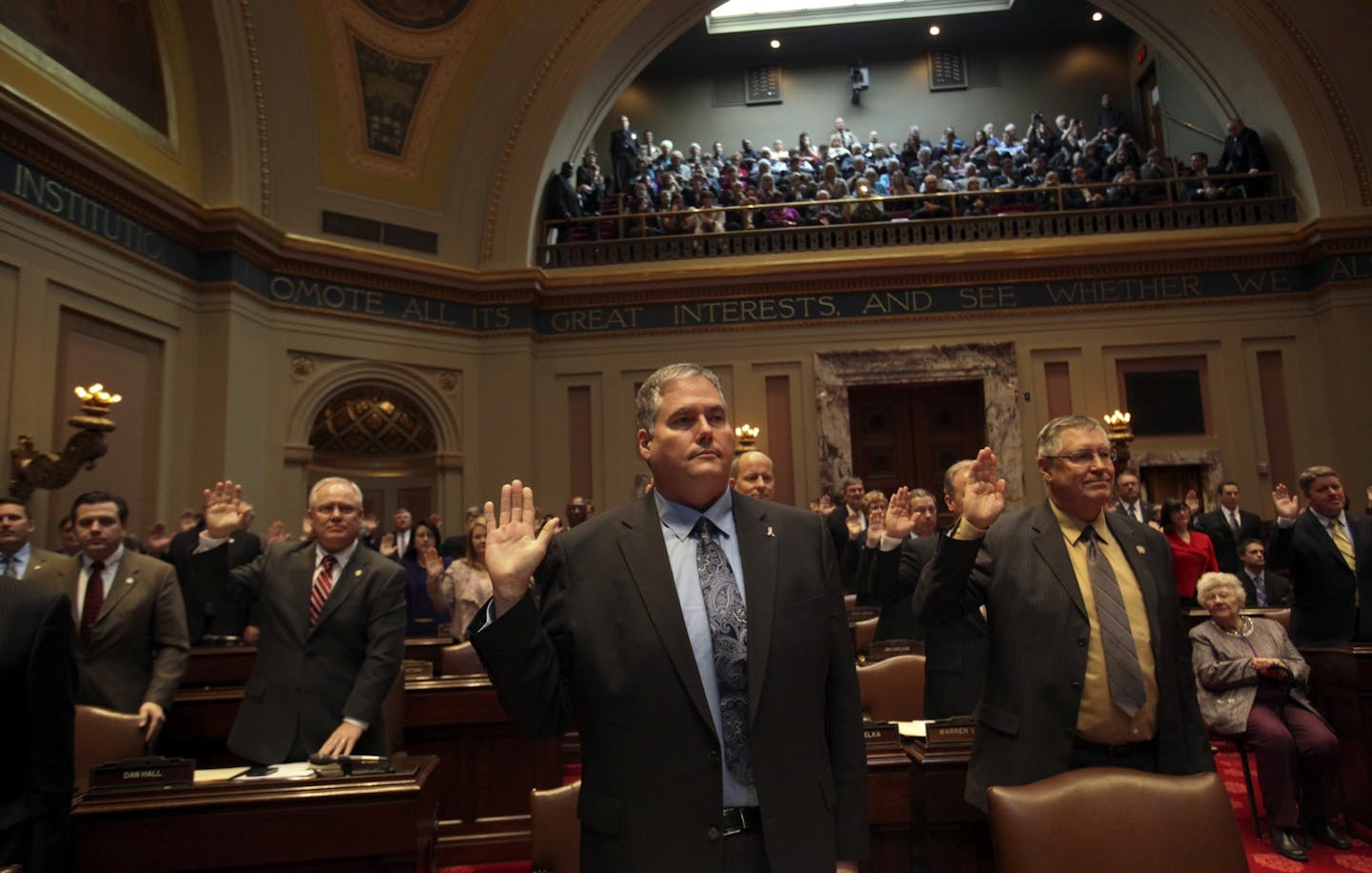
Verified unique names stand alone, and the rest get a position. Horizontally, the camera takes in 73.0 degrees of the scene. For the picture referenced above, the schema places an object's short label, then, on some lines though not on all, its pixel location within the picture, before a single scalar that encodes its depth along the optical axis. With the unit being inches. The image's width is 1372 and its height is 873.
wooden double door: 481.7
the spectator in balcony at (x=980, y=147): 519.9
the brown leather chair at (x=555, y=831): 96.0
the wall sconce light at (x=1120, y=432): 319.9
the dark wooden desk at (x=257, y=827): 101.7
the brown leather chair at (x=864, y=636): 208.7
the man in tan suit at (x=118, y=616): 145.7
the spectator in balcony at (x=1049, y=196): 473.4
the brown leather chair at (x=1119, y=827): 79.1
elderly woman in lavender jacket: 161.3
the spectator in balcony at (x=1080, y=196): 473.1
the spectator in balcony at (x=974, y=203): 468.4
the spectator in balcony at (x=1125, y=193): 473.4
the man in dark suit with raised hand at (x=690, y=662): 65.9
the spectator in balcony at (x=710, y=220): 478.0
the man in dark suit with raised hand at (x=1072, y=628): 96.0
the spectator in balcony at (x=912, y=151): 531.2
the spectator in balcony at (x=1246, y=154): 457.1
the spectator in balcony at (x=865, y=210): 474.0
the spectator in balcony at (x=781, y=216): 479.8
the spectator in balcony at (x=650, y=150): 558.4
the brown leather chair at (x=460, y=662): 191.8
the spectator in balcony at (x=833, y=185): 486.6
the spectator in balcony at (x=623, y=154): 522.9
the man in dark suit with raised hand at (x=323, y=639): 131.2
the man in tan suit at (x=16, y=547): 152.7
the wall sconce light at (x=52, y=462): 275.0
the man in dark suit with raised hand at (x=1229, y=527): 317.7
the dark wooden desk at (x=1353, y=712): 168.9
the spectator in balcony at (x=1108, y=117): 565.3
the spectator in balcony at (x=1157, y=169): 477.0
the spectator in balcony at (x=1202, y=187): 456.1
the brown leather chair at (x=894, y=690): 144.7
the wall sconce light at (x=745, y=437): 345.4
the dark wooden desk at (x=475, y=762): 168.9
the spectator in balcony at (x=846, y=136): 558.6
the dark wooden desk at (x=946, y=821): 103.8
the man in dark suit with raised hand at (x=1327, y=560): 185.8
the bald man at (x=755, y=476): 145.0
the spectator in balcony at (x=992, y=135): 536.2
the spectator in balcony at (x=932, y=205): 469.1
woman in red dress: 264.1
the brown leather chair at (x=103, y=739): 124.6
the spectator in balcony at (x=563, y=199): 480.4
